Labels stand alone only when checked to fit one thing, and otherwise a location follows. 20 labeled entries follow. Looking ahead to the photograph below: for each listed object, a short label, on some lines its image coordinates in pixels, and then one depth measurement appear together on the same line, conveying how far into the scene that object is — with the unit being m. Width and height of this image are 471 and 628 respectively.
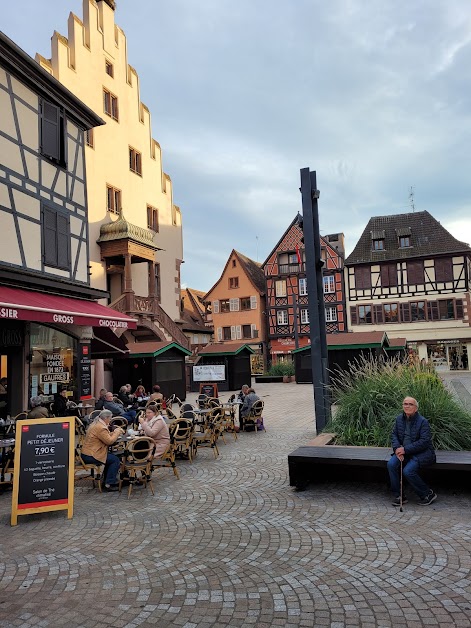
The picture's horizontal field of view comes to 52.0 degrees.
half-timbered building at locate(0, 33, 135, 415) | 12.88
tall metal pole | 10.20
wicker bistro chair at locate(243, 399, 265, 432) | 12.55
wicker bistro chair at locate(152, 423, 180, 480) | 7.96
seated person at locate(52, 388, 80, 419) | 13.32
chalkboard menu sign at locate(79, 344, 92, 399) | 15.36
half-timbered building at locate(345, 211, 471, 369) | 40.09
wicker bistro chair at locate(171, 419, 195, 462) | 8.90
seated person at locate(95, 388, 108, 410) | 12.82
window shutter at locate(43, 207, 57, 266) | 14.26
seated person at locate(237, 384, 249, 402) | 13.60
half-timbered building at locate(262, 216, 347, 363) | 43.81
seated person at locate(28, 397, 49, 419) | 9.62
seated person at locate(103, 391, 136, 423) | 12.41
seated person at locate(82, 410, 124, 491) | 7.57
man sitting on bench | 6.14
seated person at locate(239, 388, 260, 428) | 12.71
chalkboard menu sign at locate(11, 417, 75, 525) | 6.12
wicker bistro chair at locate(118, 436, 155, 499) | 7.31
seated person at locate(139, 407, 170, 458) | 8.14
